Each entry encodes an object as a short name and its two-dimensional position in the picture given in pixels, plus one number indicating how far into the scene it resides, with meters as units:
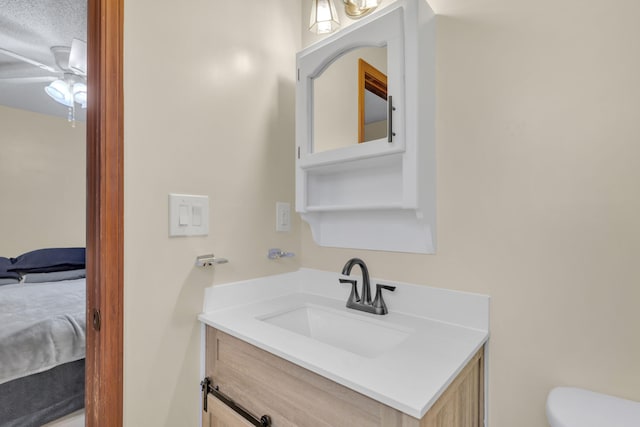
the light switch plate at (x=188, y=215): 0.94
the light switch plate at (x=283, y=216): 1.28
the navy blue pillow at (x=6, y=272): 2.49
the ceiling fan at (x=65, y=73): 2.03
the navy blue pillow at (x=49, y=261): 2.66
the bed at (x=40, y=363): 1.31
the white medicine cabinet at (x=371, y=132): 0.89
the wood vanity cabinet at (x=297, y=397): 0.60
